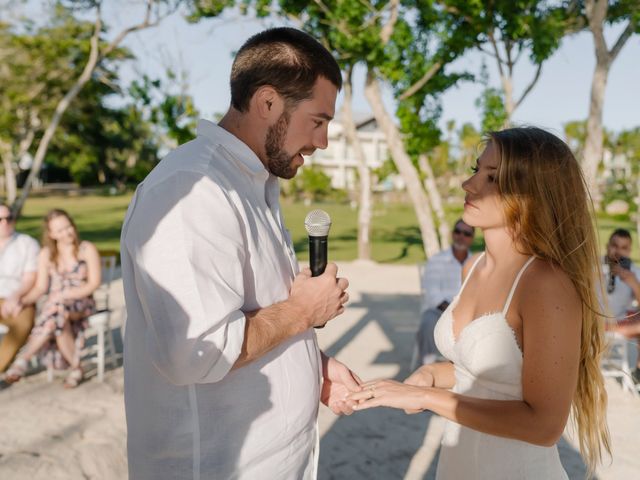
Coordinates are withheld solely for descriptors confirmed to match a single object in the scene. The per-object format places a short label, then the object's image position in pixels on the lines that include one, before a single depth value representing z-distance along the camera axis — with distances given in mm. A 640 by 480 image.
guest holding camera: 6129
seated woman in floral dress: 6129
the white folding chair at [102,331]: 6143
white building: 80500
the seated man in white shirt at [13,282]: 6098
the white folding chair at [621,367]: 5762
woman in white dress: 1813
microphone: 2064
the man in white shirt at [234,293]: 1469
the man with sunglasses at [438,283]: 6436
